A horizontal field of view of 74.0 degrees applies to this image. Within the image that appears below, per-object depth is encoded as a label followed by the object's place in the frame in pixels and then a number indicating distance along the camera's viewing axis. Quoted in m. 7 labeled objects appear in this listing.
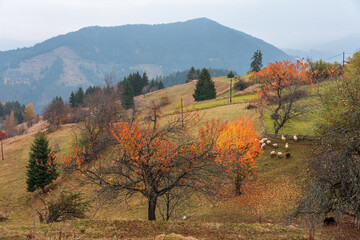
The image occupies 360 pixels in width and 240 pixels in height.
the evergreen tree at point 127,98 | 98.25
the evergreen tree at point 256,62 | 115.78
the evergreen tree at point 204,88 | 91.25
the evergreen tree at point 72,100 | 123.29
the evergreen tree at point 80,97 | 120.45
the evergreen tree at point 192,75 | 151.62
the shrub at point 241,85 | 92.56
